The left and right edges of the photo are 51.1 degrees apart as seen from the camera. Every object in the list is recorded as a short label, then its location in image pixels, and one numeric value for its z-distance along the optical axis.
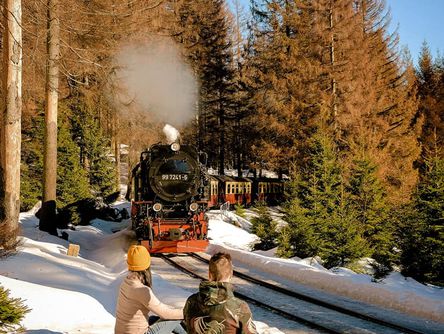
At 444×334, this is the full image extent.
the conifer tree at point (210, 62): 35.75
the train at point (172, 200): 14.07
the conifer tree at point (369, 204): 15.30
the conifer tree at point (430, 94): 31.77
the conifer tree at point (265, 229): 16.36
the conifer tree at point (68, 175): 21.83
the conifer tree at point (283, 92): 23.91
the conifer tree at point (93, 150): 29.81
